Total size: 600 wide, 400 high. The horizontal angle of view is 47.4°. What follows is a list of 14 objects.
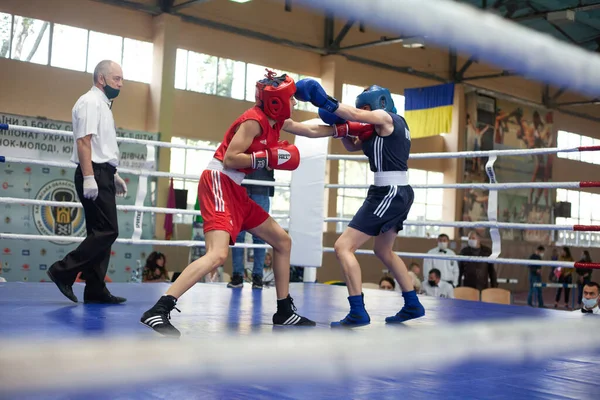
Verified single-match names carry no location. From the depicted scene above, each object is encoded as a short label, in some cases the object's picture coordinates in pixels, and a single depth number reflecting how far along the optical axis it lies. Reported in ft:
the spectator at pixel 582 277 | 38.81
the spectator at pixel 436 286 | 23.63
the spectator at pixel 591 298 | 13.88
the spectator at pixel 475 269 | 26.71
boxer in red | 9.22
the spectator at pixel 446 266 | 26.30
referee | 11.18
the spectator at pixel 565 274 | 43.86
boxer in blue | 10.52
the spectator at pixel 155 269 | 21.97
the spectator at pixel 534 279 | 35.91
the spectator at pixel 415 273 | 23.85
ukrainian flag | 47.24
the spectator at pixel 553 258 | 51.61
